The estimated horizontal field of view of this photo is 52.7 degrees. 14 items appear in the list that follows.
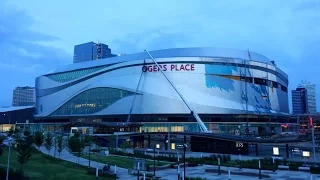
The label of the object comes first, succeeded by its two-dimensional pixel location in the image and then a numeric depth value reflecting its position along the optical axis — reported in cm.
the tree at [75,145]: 4445
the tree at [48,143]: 5297
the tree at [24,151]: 3256
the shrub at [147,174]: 3447
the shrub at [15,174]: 2751
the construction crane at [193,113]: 9595
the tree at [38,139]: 5416
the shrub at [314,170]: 3888
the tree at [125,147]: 6464
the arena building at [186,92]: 11006
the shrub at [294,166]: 4106
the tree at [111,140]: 8101
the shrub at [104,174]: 3403
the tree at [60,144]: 4979
